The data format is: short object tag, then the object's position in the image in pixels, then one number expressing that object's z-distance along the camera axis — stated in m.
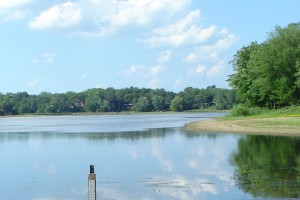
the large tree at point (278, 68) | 79.12
